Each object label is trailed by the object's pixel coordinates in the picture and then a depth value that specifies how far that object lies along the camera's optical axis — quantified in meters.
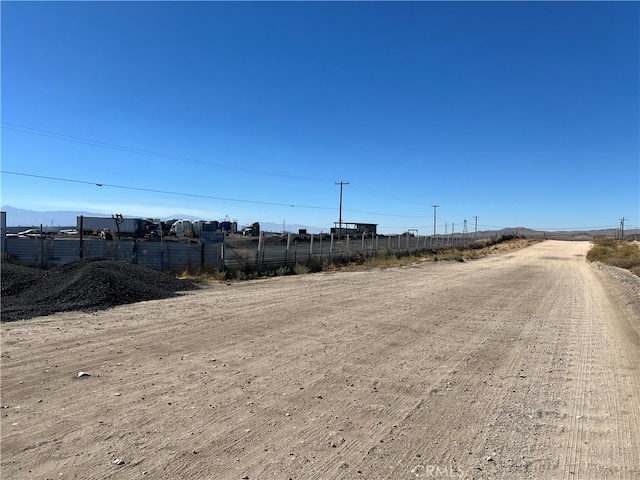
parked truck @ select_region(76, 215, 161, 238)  49.47
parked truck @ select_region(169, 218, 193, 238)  61.53
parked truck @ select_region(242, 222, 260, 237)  62.12
